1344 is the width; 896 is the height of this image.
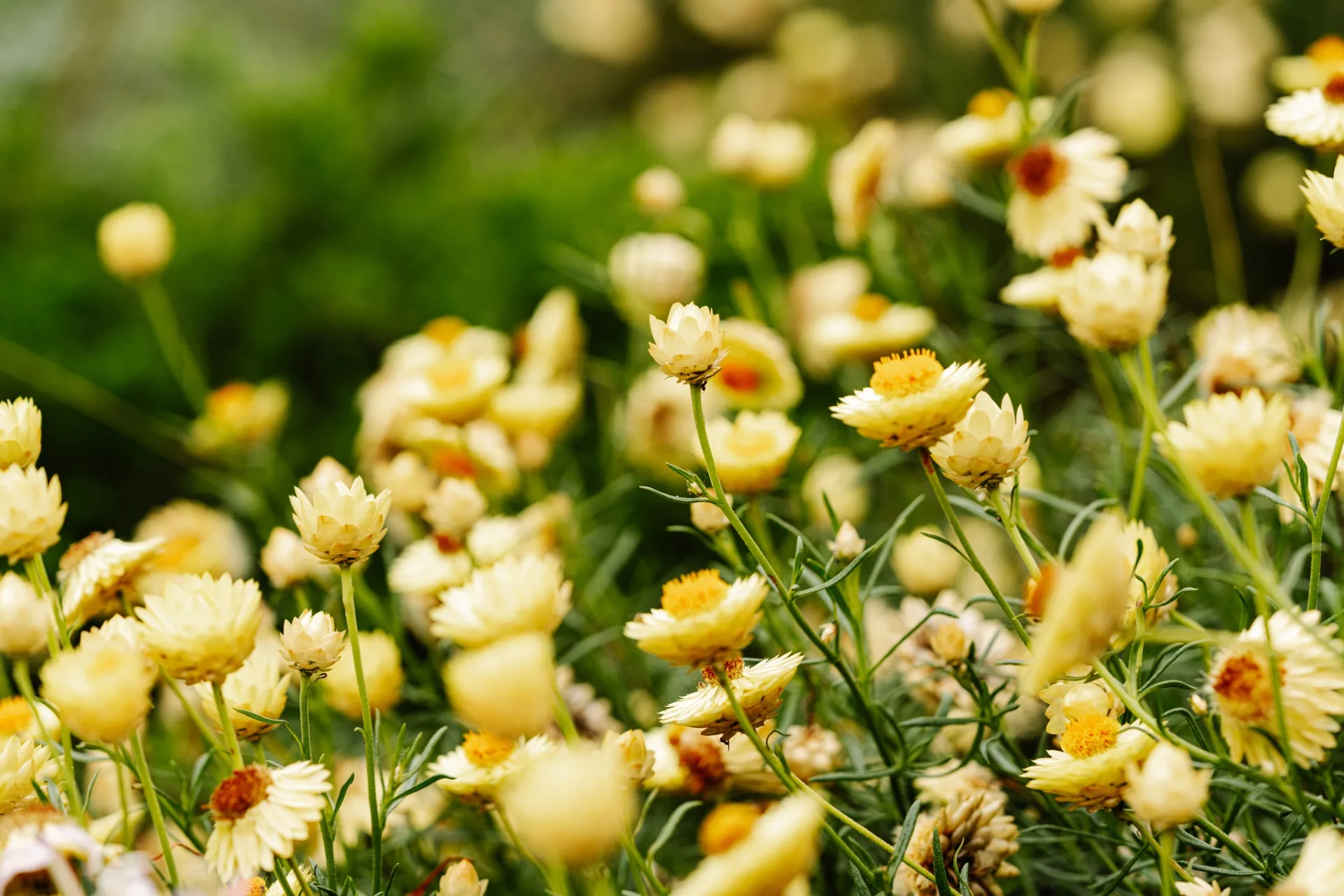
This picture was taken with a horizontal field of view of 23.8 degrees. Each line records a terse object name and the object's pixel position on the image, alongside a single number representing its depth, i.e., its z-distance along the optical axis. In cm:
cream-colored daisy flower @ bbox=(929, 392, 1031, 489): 57
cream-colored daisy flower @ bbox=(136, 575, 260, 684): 56
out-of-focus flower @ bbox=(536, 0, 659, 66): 275
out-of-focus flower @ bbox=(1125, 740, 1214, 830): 52
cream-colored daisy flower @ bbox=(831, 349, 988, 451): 57
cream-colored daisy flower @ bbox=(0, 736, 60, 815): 57
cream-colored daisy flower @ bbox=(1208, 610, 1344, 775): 55
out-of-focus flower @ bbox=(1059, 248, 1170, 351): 55
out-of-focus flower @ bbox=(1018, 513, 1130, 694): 52
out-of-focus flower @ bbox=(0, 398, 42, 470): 59
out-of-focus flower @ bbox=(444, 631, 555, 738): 52
